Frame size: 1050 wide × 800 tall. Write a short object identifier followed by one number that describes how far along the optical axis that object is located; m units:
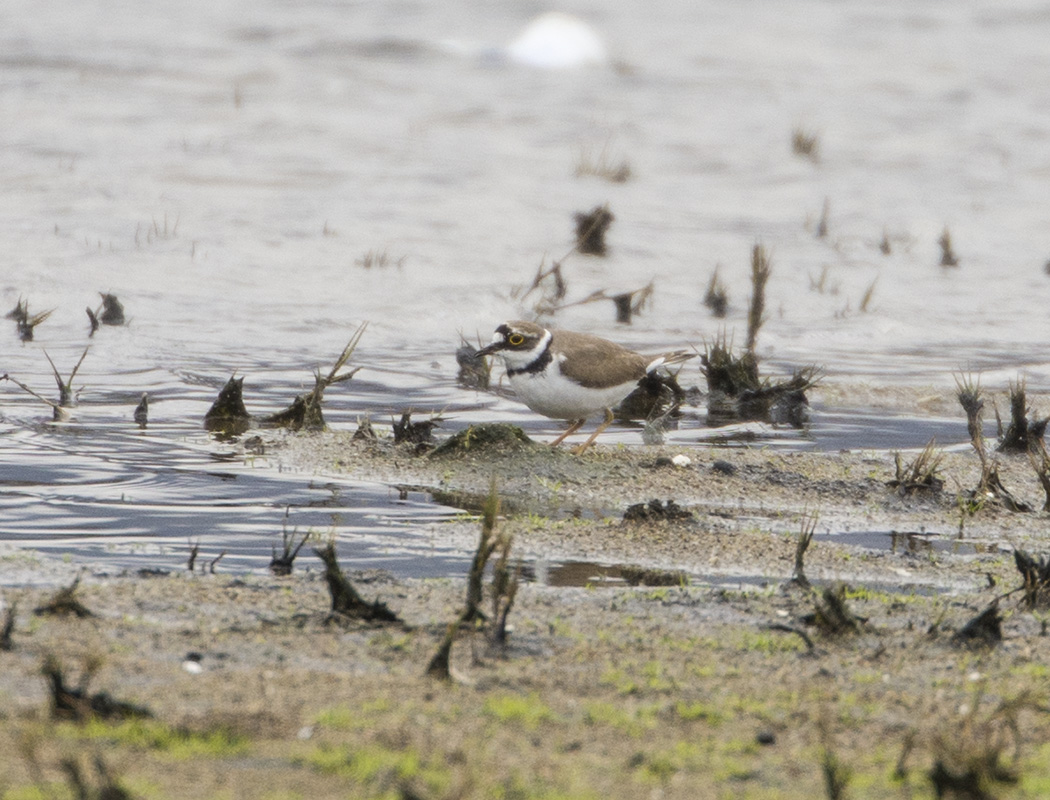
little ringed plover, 15.38
